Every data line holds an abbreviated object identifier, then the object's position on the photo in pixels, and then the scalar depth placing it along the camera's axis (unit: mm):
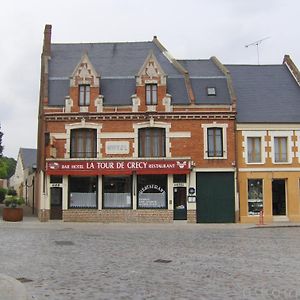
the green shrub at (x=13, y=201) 30344
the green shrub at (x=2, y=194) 52688
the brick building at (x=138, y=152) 30250
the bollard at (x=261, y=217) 29261
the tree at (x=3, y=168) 45500
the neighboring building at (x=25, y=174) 52494
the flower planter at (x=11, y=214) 29719
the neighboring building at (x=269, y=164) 30891
